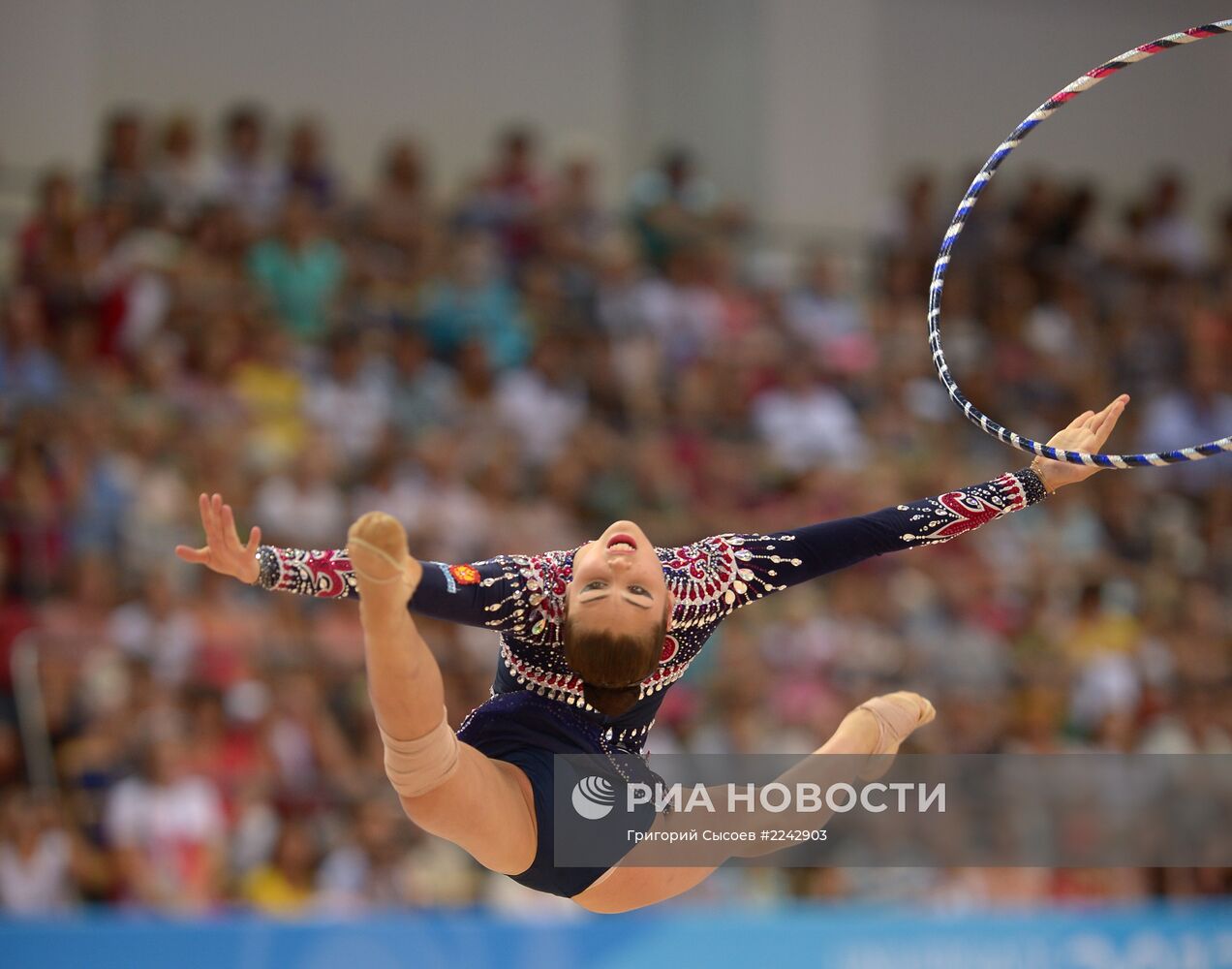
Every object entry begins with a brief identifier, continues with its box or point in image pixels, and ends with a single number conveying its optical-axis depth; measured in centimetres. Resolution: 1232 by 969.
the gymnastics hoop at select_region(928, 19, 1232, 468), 895
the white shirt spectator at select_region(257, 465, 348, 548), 1709
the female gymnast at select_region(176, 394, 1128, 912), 788
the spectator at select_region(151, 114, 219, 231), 1947
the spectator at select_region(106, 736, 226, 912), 1477
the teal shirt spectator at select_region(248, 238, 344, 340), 1939
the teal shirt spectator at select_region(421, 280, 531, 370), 2014
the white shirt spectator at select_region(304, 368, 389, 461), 1825
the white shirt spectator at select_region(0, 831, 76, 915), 1441
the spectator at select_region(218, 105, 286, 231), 2011
